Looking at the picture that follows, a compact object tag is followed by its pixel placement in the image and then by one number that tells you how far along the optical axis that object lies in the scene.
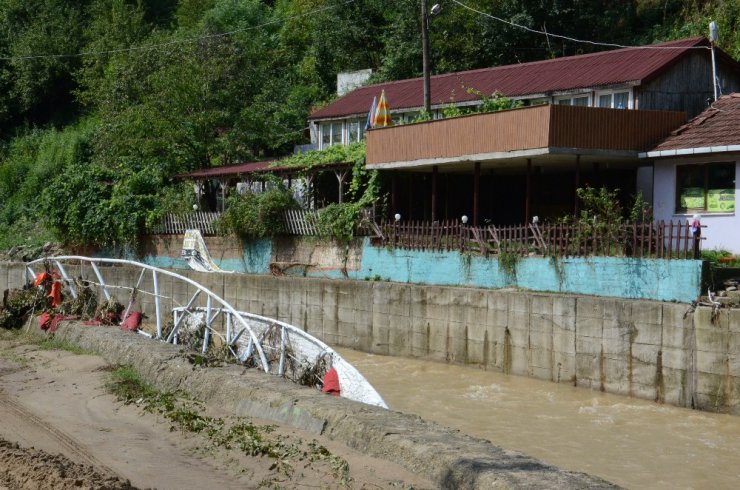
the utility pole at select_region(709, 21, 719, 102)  24.76
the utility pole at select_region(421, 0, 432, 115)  26.45
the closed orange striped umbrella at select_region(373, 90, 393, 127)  28.27
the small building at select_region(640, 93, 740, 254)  20.17
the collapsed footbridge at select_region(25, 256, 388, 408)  13.55
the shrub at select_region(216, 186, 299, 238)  28.59
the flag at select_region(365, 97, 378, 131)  30.37
